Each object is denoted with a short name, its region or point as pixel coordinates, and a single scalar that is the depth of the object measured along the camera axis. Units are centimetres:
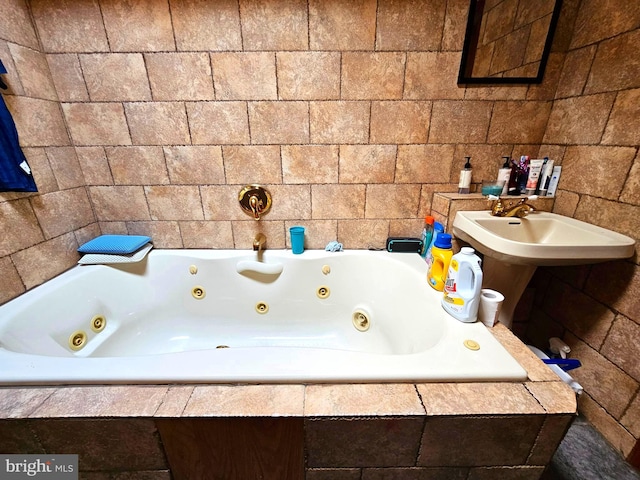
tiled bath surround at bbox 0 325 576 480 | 58
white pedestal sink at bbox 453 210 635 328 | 84
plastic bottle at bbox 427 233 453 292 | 96
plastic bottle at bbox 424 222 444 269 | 122
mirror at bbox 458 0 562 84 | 106
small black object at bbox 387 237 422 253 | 133
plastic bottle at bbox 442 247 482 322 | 80
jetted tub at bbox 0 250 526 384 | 65
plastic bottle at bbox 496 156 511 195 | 120
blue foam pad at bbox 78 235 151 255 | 125
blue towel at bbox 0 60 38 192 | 92
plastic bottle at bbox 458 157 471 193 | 121
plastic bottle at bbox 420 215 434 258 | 128
